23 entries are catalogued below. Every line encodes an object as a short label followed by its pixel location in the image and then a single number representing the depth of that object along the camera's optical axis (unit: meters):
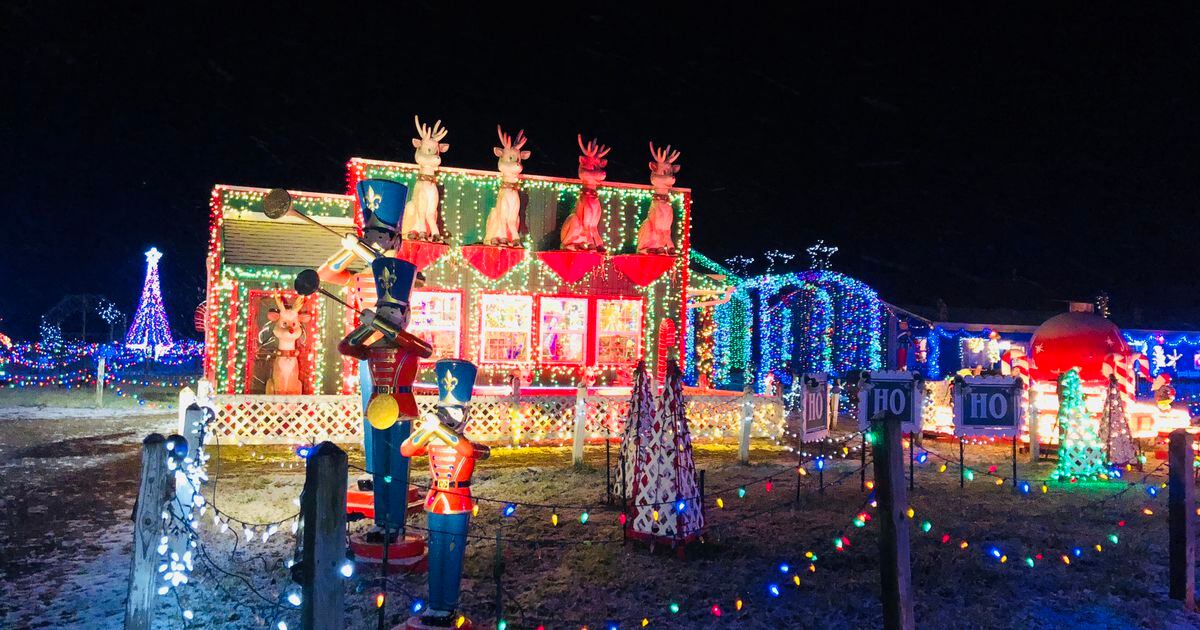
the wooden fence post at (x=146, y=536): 4.20
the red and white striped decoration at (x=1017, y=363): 16.17
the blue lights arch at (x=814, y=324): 20.28
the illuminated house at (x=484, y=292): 14.36
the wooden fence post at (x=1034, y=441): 11.98
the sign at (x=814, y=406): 9.30
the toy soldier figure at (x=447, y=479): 4.52
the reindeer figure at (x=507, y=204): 14.66
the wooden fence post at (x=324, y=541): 3.26
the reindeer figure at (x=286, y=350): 14.07
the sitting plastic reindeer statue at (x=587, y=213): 15.06
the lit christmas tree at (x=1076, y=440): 10.46
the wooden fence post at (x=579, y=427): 10.98
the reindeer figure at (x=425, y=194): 14.14
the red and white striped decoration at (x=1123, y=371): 13.65
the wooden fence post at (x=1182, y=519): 5.72
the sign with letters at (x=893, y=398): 9.20
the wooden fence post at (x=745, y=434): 11.49
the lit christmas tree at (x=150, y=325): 39.66
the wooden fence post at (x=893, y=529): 4.47
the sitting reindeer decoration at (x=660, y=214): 15.48
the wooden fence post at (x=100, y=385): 18.02
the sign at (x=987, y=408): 10.52
